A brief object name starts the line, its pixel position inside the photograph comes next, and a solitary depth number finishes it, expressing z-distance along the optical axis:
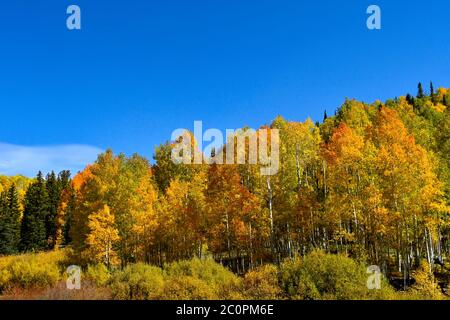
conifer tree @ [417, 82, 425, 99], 119.54
